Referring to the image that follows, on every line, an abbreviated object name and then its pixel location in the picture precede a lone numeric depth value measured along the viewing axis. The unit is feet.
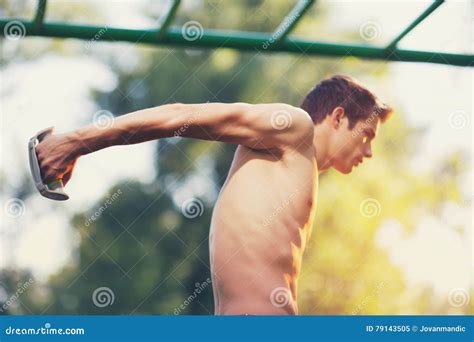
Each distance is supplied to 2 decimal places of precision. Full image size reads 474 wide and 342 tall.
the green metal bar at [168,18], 20.09
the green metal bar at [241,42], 21.17
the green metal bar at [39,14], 20.11
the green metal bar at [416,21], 20.64
